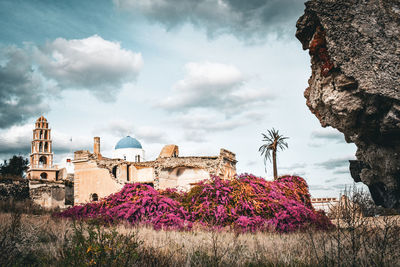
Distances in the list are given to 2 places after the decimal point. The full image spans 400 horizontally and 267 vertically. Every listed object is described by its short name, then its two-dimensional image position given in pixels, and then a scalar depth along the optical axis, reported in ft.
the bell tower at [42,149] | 169.96
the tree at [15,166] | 148.66
